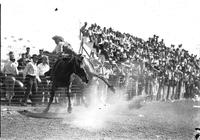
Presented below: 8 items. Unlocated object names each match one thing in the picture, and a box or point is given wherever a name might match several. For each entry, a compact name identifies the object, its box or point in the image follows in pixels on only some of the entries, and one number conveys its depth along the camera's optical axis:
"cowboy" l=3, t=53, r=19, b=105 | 11.99
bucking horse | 11.84
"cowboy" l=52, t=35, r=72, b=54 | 11.72
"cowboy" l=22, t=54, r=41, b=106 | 12.33
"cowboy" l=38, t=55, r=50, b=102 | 12.97
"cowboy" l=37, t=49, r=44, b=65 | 13.00
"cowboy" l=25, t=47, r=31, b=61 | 12.50
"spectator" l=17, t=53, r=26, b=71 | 12.61
